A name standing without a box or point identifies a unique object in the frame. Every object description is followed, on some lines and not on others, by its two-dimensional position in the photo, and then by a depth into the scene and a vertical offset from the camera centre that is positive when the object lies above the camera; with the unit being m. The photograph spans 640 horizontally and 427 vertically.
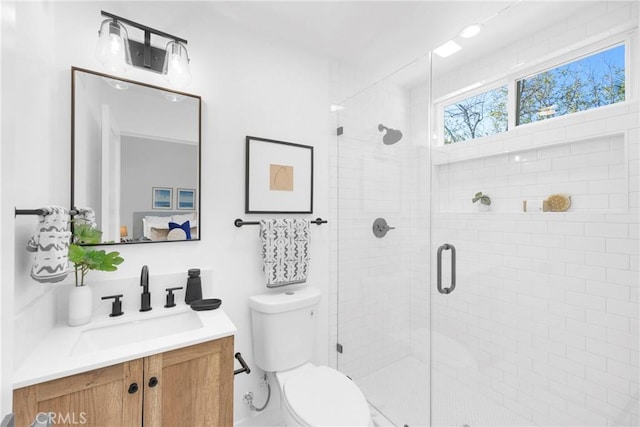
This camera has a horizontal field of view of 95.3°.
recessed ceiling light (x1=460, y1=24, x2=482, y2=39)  1.51 +0.97
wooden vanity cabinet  0.87 -0.61
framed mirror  1.30 +0.26
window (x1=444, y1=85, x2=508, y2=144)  1.70 +0.57
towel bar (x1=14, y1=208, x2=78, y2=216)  0.85 +0.00
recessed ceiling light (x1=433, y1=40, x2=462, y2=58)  1.62 +0.93
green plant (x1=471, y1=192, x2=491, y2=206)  1.75 +0.10
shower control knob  1.94 -0.09
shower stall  1.35 -0.22
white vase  1.20 -0.39
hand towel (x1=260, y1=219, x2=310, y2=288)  1.73 -0.23
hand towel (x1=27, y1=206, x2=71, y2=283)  0.92 -0.11
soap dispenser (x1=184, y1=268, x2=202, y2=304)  1.47 -0.38
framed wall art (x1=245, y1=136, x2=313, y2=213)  1.74 +0.23
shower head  1.84 +0.50
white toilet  1.29 -0.83
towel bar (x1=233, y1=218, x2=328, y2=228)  1.67 -0.06
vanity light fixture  1.28 +0.75
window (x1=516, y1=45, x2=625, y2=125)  1.37 +0.66
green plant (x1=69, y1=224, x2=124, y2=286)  1.15 -0.17
